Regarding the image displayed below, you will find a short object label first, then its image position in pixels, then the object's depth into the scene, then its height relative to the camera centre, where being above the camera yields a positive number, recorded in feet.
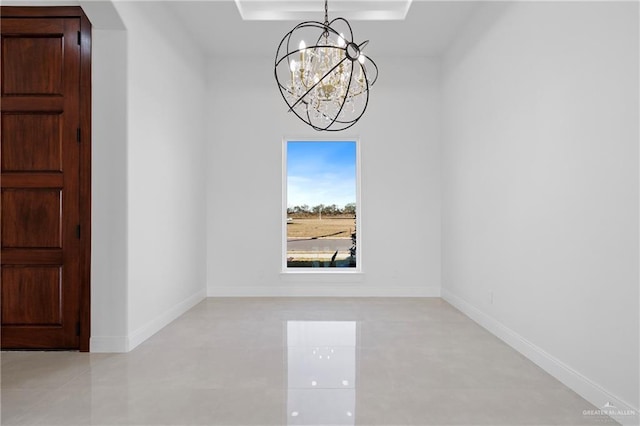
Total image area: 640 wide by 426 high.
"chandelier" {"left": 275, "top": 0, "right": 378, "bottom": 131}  10.59 +3.64
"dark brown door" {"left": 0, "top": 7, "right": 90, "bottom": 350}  10.75 +0.33
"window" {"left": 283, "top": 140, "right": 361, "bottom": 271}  19.31 +0.47
